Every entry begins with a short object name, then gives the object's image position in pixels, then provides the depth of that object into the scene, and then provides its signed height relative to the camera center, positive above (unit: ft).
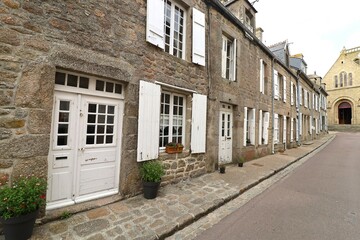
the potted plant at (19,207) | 7.50 -3.63
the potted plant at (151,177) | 12.51 -3.62
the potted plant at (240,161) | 22.79 -4.12
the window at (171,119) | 15.83 +0.75
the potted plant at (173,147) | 15.42 -1.78
